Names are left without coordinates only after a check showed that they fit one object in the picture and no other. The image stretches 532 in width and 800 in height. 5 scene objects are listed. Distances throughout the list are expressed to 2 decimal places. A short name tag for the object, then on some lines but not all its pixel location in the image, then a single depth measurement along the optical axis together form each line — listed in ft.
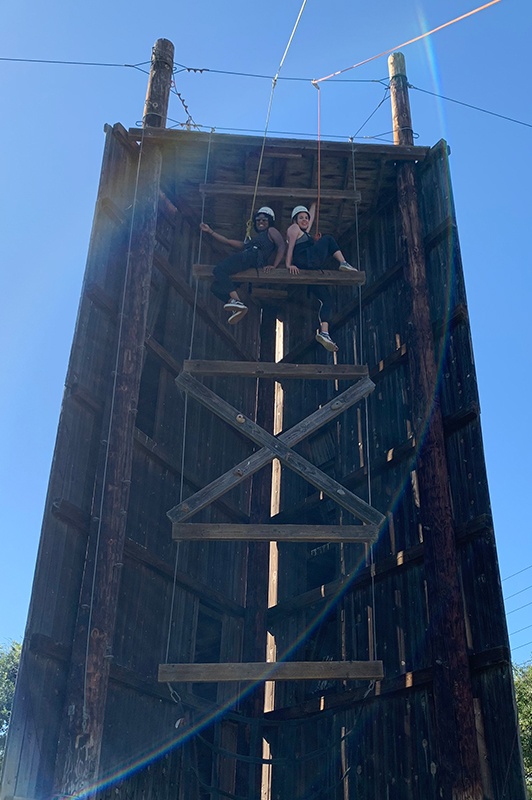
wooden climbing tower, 27.55
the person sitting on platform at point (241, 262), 34.54
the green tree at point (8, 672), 108.07
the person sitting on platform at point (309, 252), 35.17
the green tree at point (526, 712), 83.61
